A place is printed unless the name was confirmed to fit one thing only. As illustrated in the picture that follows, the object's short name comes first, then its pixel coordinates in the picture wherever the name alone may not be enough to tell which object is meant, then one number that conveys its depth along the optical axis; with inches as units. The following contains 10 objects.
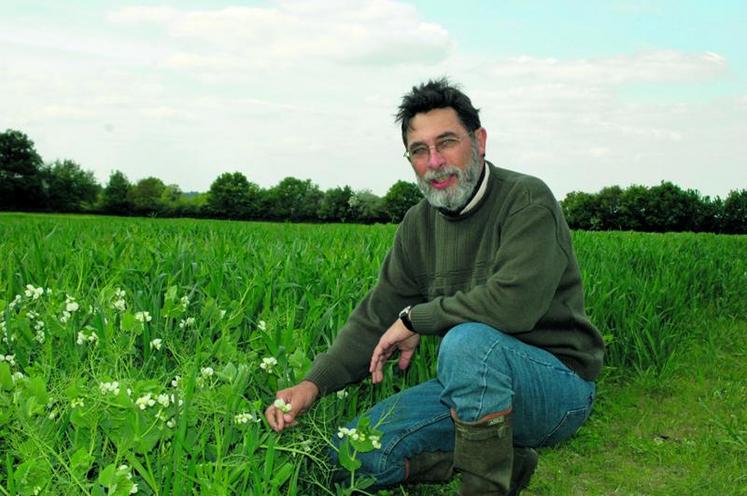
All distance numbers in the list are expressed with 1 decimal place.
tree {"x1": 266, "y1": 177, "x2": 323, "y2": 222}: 1632.4
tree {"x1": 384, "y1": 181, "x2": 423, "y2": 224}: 1481.3
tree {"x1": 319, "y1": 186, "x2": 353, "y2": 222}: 1491.1
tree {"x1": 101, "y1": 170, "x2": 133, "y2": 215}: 2146.5
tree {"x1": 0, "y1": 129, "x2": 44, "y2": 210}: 2074.3
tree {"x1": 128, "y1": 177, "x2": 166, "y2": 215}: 2233.0
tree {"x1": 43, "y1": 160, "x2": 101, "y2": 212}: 2191.2
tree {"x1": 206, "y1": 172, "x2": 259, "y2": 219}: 2036.5
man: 99.7
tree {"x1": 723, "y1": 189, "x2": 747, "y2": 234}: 1277.1
